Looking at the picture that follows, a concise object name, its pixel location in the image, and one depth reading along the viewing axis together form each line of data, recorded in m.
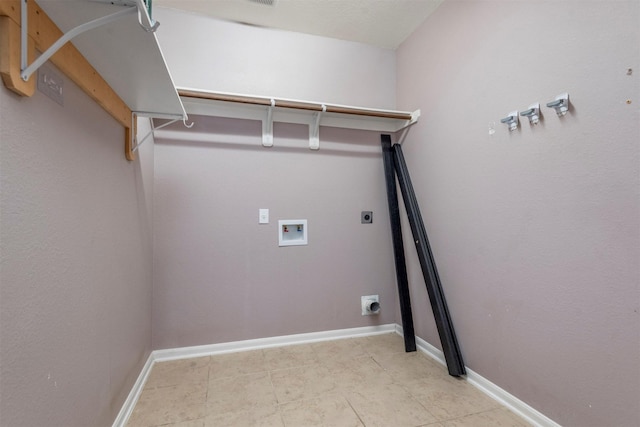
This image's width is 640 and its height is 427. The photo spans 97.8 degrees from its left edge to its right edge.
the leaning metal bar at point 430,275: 1.82
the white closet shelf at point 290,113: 1.93
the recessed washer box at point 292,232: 2.27
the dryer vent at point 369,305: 2.45
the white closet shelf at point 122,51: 0.78
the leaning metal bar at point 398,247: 2.22
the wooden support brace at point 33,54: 0.68
